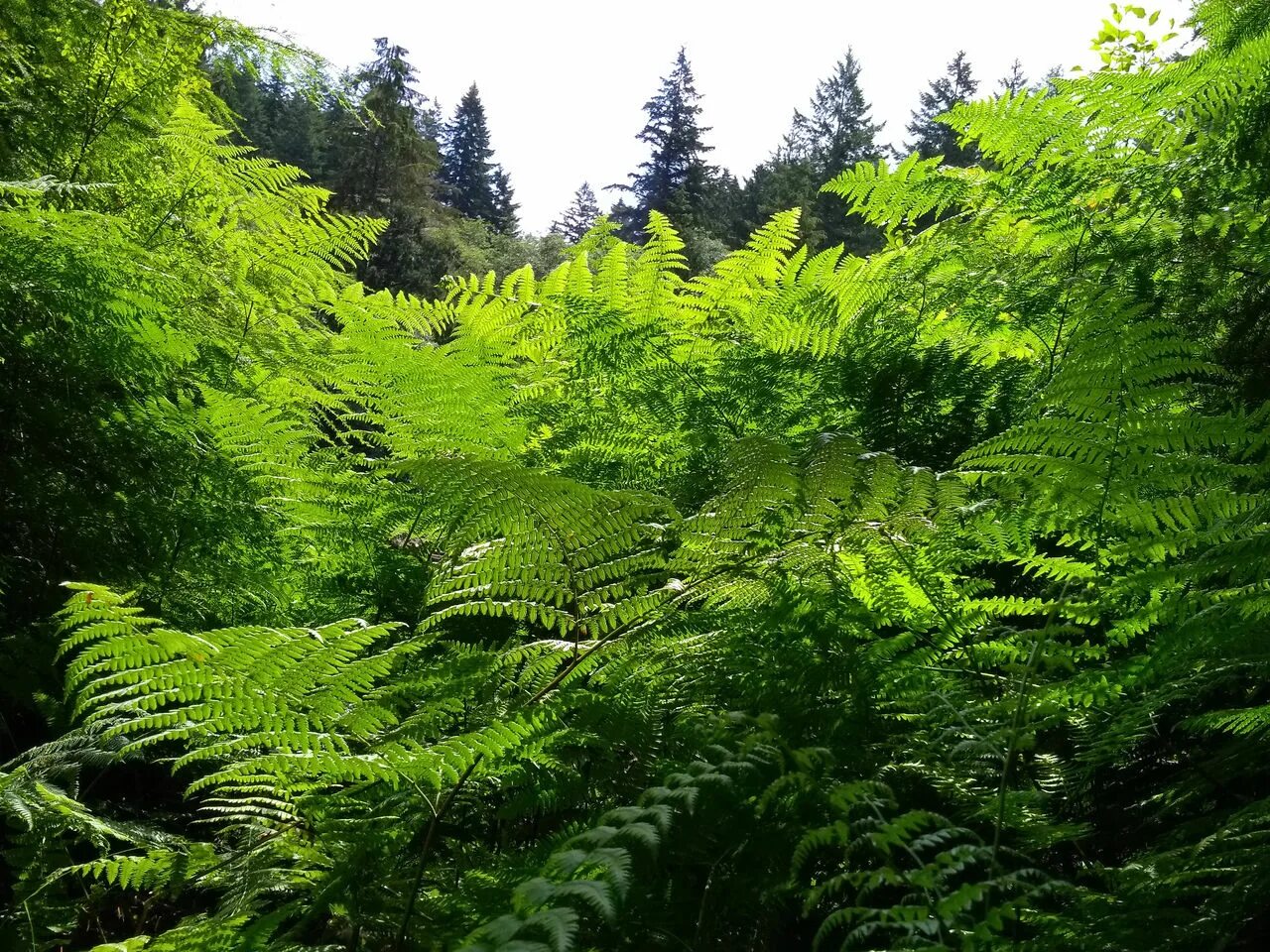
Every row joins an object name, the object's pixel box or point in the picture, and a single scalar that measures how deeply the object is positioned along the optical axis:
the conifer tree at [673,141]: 28.98
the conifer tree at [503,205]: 34.78
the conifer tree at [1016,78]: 33.14
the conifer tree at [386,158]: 20.12
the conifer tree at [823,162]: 25.00
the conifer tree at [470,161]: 35.84
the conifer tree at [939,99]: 31.78
